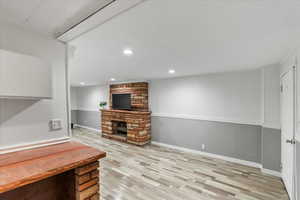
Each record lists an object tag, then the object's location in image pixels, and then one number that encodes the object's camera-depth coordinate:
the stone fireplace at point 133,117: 4.93
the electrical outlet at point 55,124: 1.51
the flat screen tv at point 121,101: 5.61
